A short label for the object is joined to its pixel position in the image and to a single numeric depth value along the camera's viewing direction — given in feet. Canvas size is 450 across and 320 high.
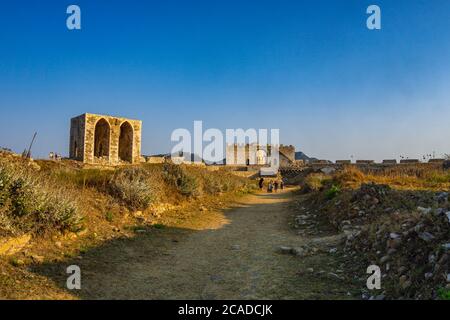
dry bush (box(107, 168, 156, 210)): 34.42
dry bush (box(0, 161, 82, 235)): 20.49
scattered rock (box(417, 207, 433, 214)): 19.30
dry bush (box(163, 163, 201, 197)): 48.10
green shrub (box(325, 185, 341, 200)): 46.39
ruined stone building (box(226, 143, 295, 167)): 183.01
